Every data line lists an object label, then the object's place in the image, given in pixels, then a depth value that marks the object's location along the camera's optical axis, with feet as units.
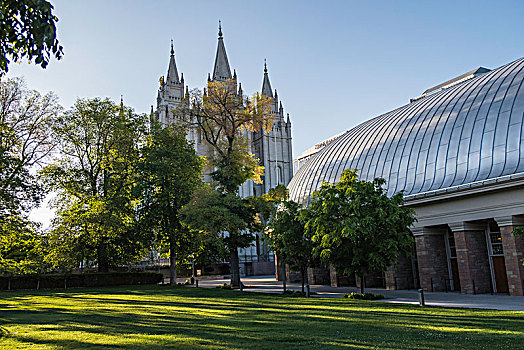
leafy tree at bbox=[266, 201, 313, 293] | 90.48
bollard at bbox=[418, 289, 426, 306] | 66.31
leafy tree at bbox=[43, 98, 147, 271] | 127.54
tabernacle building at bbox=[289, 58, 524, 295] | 81.15
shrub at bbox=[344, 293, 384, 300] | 80.69
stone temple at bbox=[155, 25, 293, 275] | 299.99
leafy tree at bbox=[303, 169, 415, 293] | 73.87
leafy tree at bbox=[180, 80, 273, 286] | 115.34
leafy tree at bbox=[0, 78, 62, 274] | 102.68
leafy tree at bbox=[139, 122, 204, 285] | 126.00
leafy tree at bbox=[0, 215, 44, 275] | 99.86
